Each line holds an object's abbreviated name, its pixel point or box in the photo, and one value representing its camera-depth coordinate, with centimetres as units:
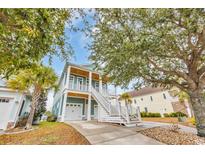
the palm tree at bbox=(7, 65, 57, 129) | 650
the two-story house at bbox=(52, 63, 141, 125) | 900
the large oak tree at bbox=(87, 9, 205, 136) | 351
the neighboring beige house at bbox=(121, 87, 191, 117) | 1449
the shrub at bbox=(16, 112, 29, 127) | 703
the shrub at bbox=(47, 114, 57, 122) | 980
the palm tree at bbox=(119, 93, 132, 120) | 1422
